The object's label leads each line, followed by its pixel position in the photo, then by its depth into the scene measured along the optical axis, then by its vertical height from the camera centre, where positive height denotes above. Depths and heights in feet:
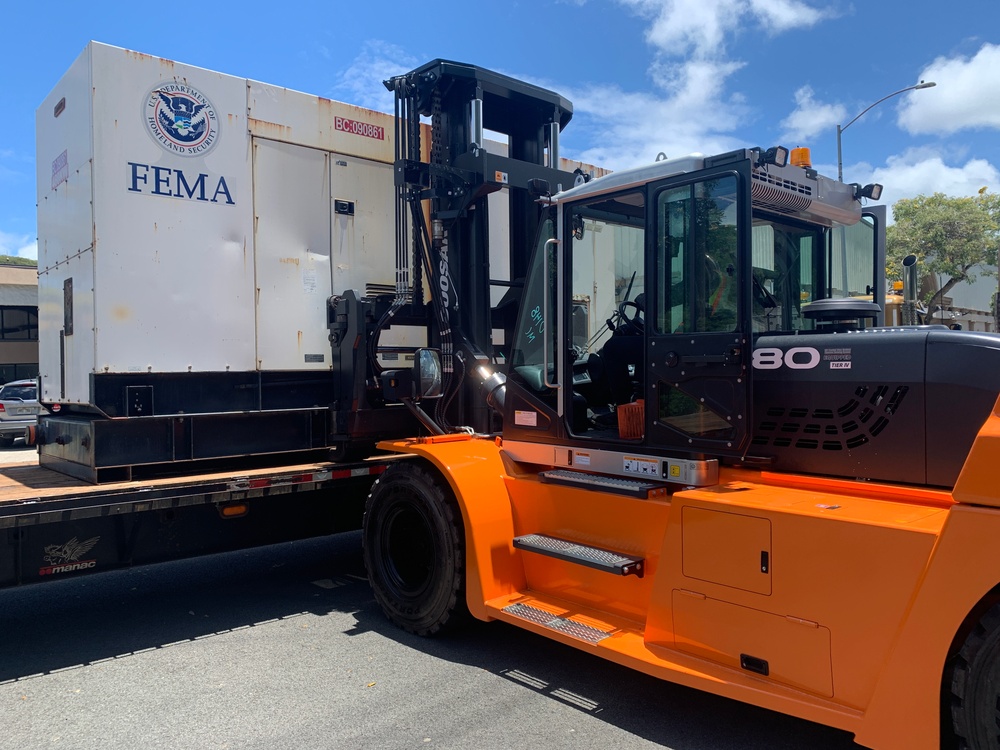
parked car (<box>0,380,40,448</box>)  48.26 -2.59
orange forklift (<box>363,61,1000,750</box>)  9.42 -1.71
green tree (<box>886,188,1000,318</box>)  99.86 +17.54
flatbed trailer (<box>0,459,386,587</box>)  15.37 -3.23
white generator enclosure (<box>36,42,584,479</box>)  18.11 +2.87
